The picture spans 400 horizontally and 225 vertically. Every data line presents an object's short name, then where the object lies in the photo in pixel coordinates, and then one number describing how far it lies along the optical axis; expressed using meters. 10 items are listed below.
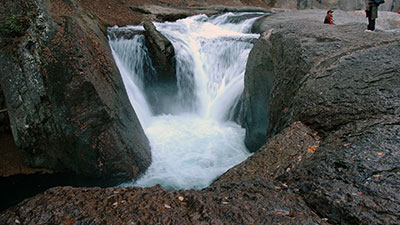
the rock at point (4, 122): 6.75
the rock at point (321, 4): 26.83
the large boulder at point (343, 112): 1.94
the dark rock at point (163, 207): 1.89
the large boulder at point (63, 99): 5.07
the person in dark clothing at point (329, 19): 7.70
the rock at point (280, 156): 2.77
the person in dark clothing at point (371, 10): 6.60
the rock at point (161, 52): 8.87
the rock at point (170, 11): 12.83
